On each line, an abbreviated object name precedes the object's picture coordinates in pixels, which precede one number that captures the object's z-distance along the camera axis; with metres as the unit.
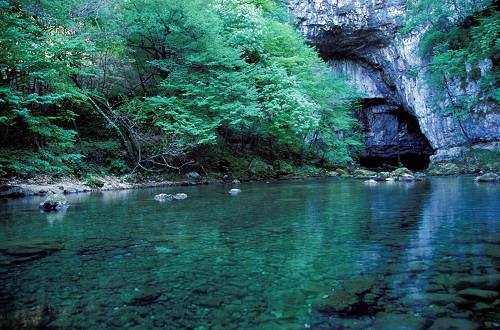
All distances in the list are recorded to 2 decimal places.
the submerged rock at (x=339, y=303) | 2.24
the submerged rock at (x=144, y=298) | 2.41
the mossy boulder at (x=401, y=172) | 17.36
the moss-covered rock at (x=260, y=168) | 18.39
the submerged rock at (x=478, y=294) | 2.32
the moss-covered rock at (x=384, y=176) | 16.48
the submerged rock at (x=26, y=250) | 3.53
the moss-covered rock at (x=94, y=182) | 12.66
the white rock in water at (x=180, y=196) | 9.10
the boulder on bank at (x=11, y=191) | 10.10
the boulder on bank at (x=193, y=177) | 15.58
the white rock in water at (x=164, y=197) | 8.86
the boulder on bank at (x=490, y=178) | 12.56
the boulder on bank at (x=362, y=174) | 19.55
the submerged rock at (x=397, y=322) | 1.97
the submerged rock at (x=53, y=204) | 7.28
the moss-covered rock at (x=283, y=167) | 20.02
